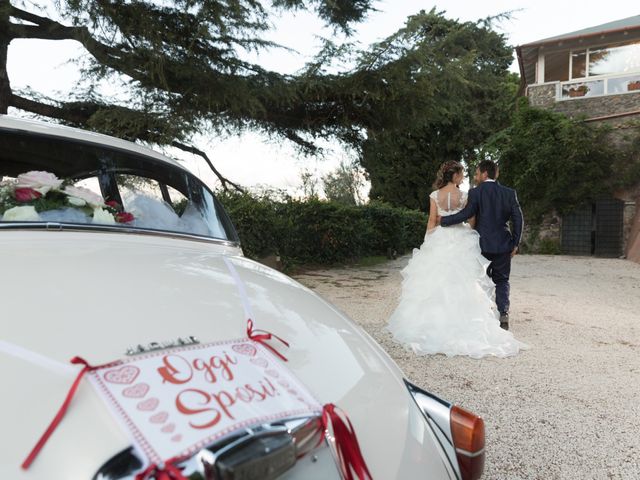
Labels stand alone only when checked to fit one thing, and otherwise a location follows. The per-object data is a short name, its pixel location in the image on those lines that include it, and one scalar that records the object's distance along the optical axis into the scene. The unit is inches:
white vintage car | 31.9
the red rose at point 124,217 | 80.2
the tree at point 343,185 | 868.0
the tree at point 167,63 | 251.9
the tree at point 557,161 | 649.6
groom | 191.8
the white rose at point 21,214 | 65.5
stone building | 654.5
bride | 168.9
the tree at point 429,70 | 293.1
